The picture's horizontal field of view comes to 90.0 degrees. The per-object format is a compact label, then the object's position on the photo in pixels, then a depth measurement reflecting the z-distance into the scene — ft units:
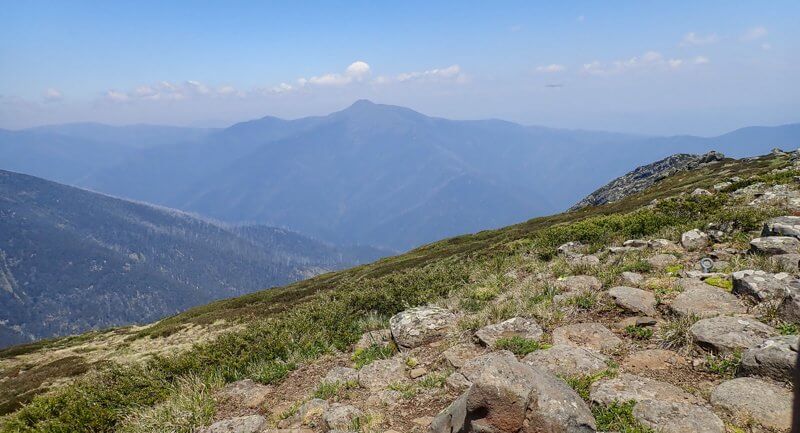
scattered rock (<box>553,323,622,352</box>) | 24.27
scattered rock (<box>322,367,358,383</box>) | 26.32
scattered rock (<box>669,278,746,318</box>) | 24.63
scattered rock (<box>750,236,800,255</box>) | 31.22
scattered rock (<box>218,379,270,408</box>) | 26.48
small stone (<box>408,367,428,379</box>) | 25.25
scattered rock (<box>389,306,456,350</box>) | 30.53
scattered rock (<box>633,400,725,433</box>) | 15.66
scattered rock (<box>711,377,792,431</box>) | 15.37
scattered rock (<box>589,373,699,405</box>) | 18.01
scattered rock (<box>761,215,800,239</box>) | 34.06
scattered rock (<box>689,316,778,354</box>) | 20.58
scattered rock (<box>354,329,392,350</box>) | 32.91
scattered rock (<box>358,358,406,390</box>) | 25.23
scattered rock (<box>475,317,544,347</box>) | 26.94
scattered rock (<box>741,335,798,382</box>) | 17.22
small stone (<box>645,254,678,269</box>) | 35.17
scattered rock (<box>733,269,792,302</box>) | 24.41
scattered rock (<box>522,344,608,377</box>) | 21.35
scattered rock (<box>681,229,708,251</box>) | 38.42
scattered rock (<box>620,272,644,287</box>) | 31.99
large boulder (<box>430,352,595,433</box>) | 15.80
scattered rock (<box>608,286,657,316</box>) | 27.24
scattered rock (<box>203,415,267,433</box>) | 21.94
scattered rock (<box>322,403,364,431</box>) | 20.49
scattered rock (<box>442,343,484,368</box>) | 25.46
